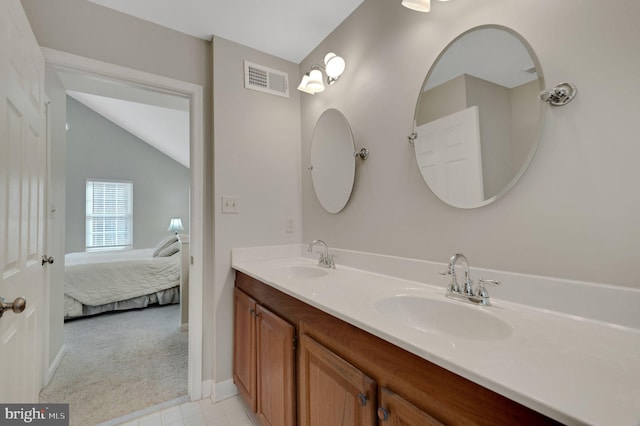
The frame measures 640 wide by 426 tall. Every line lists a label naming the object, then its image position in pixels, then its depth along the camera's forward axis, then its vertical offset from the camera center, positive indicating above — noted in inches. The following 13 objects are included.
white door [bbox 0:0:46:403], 33.6 +3.9
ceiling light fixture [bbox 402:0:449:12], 43.8 +34.9
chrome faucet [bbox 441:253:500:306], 36.7 -10.3
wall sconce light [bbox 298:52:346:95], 64.7 +36.7
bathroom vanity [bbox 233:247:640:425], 18.9 -13.2
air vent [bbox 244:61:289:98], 77.0 +42.0
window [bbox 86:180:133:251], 213.0 +7.5
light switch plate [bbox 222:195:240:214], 72.2 +4.8
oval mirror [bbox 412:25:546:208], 36.2 +15.4
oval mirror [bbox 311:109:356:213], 65.9 +15.7
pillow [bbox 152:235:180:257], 154.9 -12.4
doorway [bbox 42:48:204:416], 70.4 +2.0
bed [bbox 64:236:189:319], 120.8 -27.5
